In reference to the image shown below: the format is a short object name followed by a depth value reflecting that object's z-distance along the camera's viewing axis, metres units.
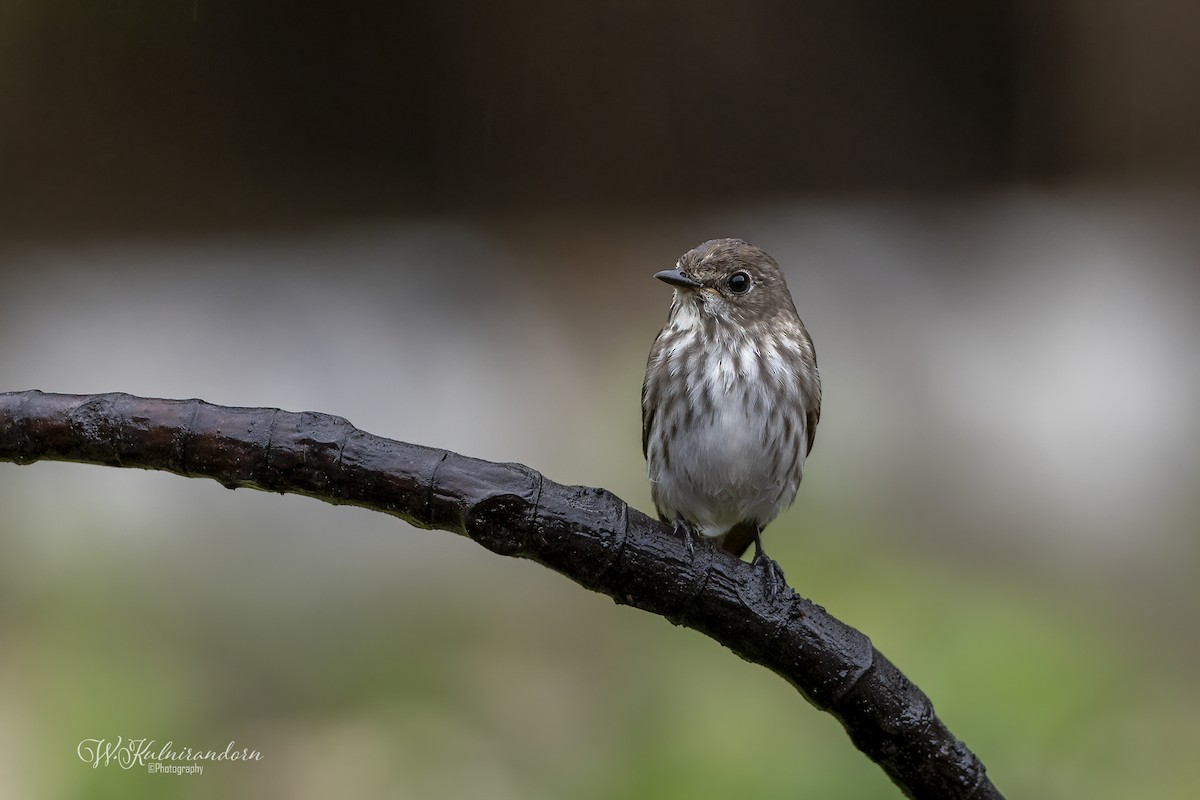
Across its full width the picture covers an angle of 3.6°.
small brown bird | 5.32
